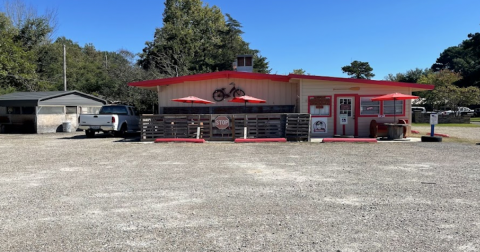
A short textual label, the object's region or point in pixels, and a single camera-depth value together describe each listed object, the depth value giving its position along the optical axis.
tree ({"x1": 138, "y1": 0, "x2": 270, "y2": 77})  37.75
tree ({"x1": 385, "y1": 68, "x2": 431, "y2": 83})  58.86
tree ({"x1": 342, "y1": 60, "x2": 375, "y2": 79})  59.94
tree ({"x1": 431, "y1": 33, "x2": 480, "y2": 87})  38.79
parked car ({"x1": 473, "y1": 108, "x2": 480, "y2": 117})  46.12
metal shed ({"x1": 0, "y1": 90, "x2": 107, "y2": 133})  20.05
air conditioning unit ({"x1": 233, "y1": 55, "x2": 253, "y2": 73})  20.16
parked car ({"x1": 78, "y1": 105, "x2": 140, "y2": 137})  15.47
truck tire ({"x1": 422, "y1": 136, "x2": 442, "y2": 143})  12.93
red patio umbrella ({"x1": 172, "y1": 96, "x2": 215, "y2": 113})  15.16
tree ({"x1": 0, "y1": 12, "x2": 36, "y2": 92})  28.14
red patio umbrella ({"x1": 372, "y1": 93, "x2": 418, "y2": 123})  13.86
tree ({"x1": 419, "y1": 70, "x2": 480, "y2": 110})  34.75
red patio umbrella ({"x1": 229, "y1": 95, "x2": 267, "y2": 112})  14.84
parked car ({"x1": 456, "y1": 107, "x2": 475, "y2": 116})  42.29
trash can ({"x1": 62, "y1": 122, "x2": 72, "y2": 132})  20.89
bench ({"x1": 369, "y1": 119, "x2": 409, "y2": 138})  14.48
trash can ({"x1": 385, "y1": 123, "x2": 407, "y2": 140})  13.78
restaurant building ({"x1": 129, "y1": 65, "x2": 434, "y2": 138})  15.23
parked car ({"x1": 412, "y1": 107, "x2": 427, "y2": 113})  39.95
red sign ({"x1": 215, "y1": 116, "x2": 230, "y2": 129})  13.97
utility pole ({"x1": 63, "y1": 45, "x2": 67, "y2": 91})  29.62
